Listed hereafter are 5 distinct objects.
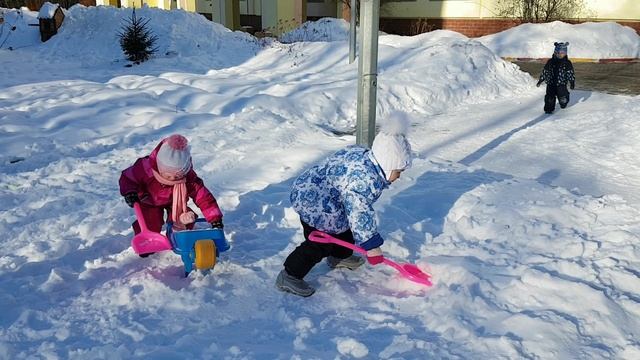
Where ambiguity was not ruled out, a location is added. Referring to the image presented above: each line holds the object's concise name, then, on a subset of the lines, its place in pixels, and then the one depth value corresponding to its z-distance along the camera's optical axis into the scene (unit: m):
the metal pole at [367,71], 4.42
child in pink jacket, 2.97
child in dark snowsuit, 7.64
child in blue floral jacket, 2.75
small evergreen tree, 12.49
